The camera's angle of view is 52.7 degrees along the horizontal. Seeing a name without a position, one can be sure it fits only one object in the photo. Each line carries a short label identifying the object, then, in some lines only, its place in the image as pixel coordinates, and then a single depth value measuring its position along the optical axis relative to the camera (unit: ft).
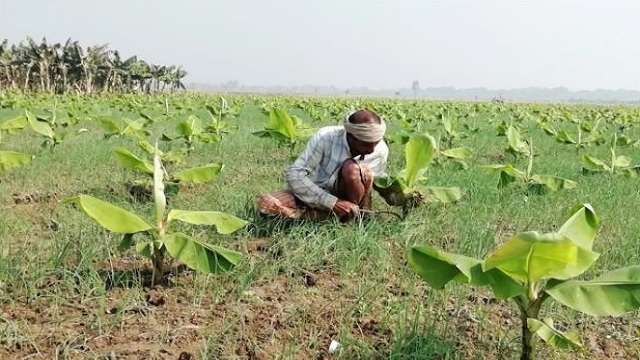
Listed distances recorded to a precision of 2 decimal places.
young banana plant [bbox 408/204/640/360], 5.51
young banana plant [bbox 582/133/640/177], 16.90
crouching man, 10.91
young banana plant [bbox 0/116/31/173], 11.93
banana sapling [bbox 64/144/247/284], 7.38
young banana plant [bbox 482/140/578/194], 13.43
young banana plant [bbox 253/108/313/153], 15.87
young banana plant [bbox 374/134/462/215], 10.62
